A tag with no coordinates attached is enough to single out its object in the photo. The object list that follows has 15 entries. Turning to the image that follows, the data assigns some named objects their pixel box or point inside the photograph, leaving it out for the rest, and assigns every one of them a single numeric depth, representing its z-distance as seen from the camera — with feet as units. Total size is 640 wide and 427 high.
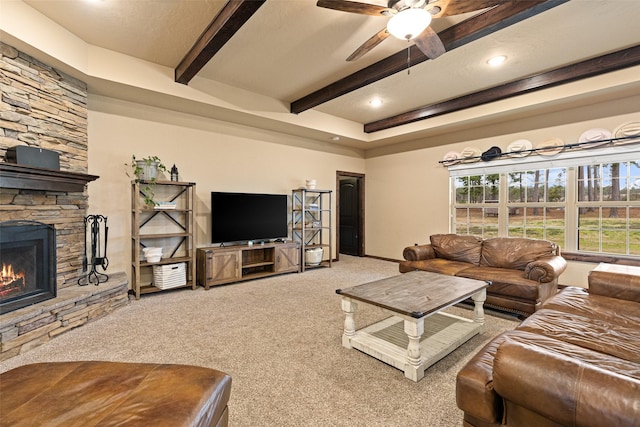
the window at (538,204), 14.35
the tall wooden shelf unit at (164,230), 12.56
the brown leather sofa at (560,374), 2.91
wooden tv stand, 14.15
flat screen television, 14.88
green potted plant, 12.60
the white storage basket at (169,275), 13.01
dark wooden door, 23.59
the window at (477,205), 16.57
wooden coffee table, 6.75
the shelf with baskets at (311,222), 17.97
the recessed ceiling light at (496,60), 11.04
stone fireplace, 8.26
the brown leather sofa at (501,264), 10.14
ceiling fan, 6.62
